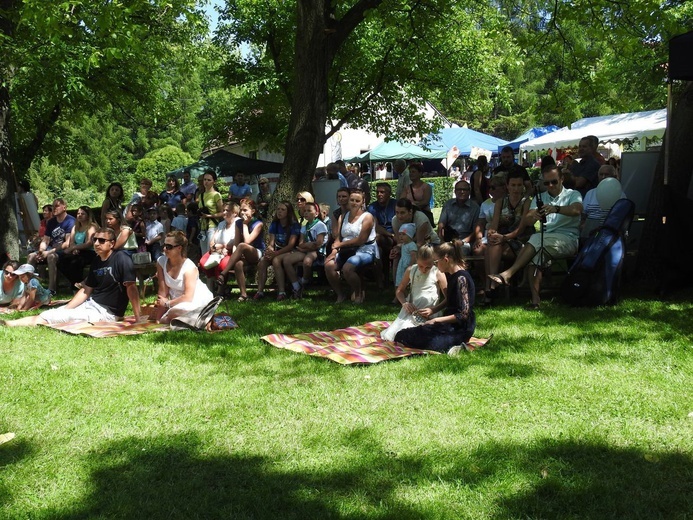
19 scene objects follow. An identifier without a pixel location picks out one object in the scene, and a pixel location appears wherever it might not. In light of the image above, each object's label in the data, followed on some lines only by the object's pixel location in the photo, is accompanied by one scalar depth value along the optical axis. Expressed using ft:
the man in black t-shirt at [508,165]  33.58
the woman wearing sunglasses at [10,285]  33.27
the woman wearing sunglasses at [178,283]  26.89
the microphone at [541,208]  28.35
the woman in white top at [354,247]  31.96
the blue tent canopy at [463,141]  100.12
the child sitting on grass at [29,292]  33.12
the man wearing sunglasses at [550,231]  28.48
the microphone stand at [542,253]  28.32
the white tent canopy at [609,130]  69.62
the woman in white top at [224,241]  34.83
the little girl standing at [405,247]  29.86
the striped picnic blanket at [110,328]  26.45
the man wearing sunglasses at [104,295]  28.86
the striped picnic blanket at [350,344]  21.91
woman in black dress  22.44
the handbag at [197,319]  26.89
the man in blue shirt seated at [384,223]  34.22
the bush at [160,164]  158.83
